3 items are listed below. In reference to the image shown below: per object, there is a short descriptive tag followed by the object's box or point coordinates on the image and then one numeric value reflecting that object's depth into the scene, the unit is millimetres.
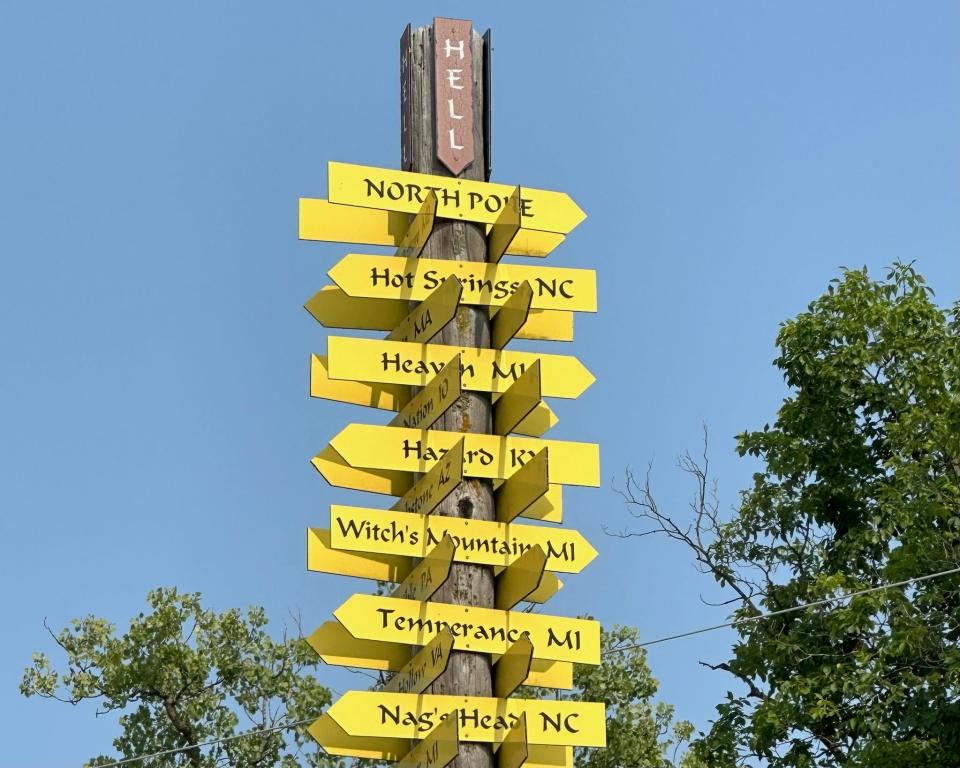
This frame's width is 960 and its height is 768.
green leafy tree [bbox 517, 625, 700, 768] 23359
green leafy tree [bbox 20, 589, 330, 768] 23219
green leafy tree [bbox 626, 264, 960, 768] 16359
